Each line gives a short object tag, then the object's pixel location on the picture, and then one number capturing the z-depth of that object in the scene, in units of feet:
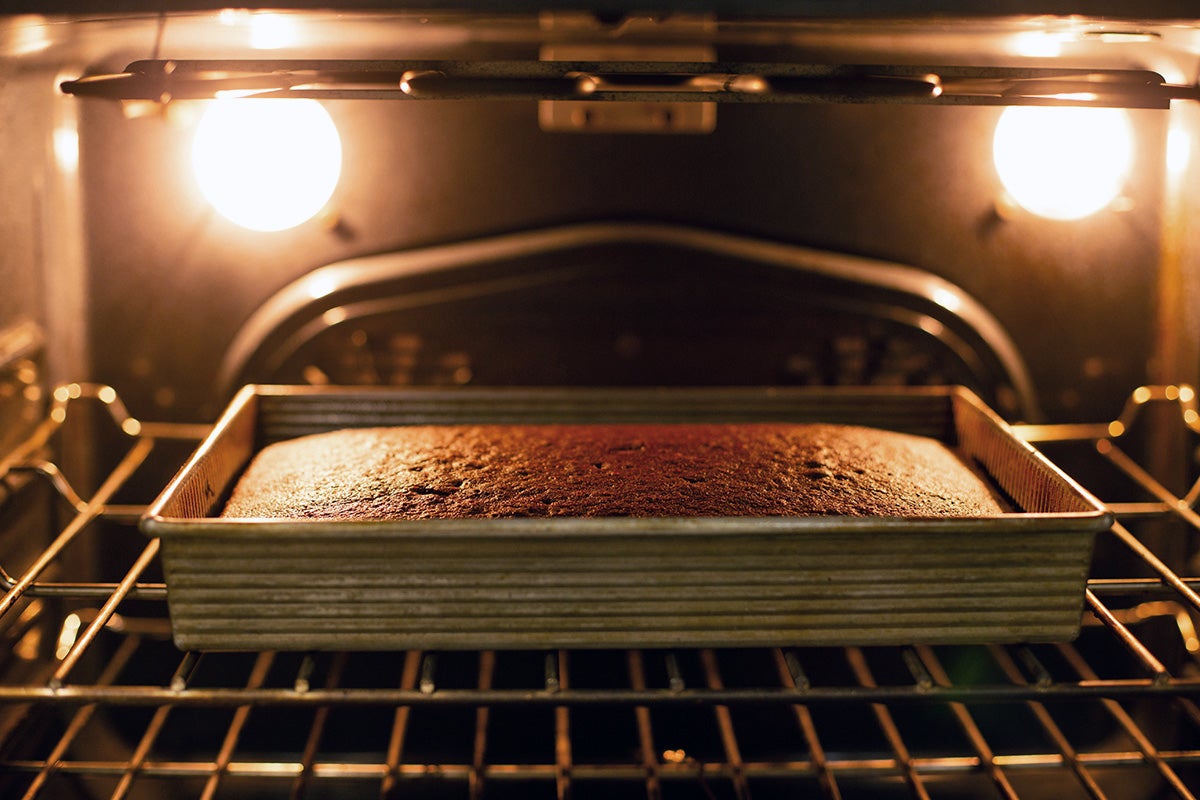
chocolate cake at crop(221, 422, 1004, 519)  3.49
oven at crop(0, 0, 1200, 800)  4.25
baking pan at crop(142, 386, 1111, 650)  3.02
